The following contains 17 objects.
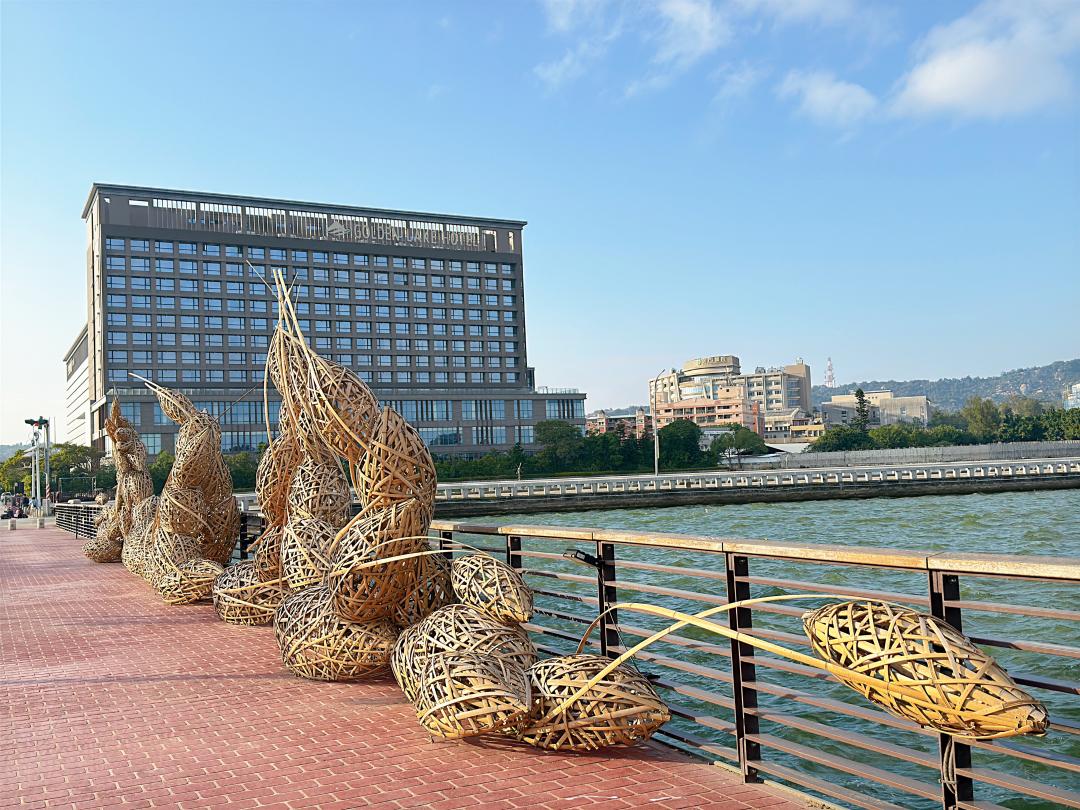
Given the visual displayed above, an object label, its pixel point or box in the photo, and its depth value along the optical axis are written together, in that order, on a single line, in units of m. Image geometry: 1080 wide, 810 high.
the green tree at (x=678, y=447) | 76.62
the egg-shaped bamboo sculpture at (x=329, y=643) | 5.86
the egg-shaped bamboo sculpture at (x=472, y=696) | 4.28
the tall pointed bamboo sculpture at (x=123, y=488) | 15.27
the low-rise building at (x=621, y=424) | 86.19
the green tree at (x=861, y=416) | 97.83
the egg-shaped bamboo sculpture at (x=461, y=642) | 4.55
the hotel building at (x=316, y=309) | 82.38
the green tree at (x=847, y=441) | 95.38
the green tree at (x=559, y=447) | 77.81
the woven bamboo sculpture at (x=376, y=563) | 5.50
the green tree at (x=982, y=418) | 115.44
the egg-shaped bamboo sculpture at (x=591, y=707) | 4.25
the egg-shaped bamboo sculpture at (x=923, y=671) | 2.56
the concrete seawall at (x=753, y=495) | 43.84
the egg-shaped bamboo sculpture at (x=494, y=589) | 4.76
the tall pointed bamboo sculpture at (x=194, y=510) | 10.28
